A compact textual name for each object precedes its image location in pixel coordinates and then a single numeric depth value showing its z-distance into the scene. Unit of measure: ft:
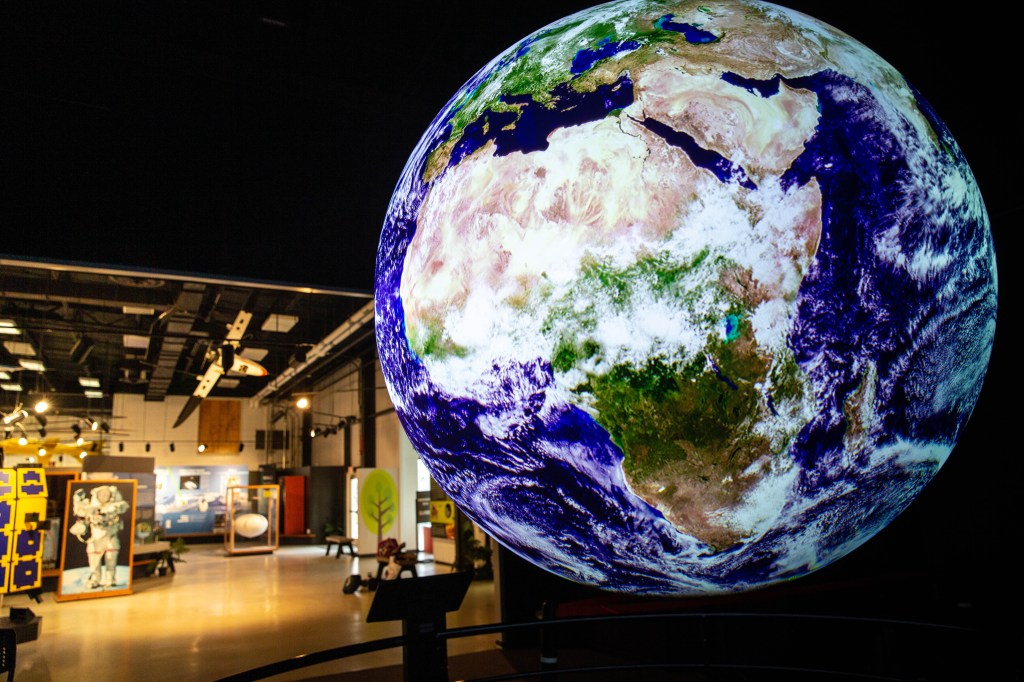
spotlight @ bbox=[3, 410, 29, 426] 45.88
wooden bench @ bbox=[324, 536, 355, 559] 51.75
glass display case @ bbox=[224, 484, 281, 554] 58.75
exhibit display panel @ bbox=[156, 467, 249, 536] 71.26
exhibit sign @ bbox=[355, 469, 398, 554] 48.03
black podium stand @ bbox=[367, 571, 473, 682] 8.02
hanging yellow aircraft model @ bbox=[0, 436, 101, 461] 53.52
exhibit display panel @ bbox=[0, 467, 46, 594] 31.09
